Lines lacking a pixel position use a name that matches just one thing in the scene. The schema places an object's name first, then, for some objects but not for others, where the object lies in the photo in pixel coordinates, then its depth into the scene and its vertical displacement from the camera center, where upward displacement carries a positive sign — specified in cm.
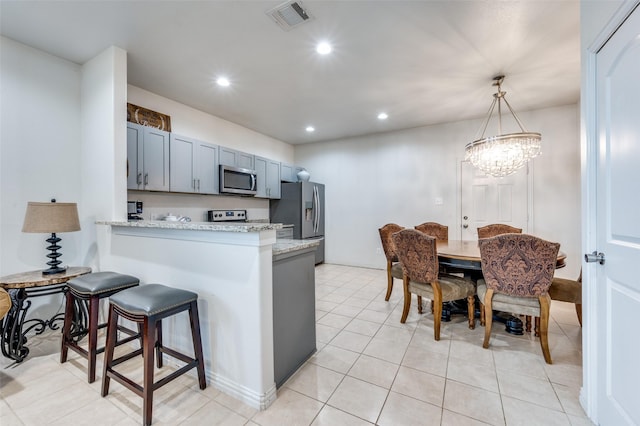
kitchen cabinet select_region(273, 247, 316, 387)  170 -72
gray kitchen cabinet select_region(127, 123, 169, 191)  274 +64
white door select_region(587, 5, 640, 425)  108 -7
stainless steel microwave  381 +52
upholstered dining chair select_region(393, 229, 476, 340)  232 -63
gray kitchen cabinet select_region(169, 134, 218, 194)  322 +64
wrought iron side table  194 -71
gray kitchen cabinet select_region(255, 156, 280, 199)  454 +66
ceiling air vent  187 +152
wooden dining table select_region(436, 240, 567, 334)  235 -50
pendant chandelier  276 +68
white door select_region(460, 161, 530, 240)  396 +19
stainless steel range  390 -4
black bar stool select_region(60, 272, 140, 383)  172 -59
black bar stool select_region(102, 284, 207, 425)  138 -63
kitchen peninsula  152 -49
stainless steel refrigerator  490 +7
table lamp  202 -5
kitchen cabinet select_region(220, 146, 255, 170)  389 +88
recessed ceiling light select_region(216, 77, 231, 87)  294 +155
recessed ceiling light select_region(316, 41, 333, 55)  231 +153
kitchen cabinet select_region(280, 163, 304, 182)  513 +85
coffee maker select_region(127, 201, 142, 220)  287 +4
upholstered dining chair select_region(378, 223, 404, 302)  311 -54
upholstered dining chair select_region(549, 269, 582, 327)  224 -74
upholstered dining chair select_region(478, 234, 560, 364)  192 -49
